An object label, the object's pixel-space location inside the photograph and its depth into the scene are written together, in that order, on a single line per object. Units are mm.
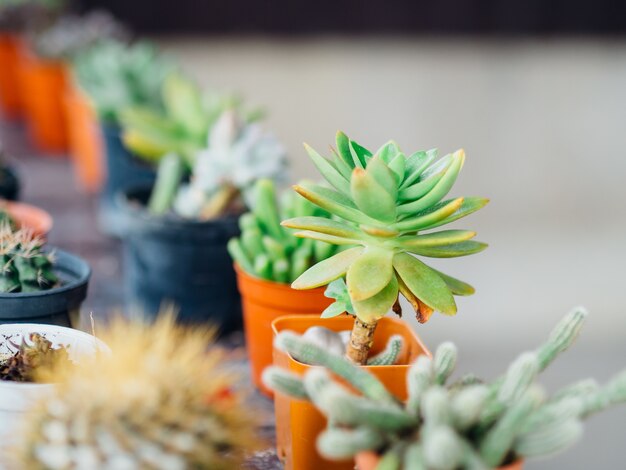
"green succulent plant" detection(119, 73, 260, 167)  1625
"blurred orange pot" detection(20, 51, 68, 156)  2836
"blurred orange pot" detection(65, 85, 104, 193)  2133
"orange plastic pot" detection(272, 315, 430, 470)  827
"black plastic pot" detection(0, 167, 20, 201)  1476
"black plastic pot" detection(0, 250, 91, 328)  889
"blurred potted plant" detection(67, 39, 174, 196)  1912
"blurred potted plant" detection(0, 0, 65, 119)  3469
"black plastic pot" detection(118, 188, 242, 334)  1324
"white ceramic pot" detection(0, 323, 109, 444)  741
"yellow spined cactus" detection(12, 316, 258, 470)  625
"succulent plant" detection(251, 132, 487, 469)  785
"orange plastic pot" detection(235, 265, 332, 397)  1062
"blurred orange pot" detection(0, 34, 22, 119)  3568
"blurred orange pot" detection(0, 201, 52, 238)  1247
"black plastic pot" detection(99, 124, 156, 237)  1892
